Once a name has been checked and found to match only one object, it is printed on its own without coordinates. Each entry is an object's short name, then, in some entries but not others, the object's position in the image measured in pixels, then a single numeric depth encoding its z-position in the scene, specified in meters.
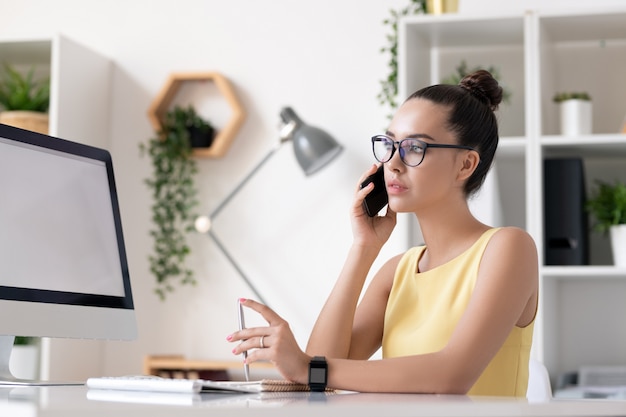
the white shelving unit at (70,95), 3.42
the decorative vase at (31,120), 3.48
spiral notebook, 1.23
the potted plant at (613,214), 2.98
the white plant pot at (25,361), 3.29
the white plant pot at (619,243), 2.97
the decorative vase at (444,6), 3.16
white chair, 1.76
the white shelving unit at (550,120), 2.99
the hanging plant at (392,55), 3.33
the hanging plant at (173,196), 3.63
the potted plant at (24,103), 3.49
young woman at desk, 1.40
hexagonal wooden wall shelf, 3.58
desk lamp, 3.38
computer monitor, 1.65
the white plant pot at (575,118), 3.08
